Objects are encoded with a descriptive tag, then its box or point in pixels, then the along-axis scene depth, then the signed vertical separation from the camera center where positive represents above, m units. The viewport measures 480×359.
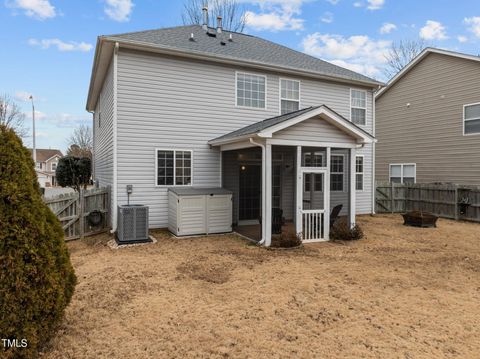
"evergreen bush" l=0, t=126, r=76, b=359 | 2.60 -0.74
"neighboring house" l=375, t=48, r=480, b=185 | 12.42 +2.44
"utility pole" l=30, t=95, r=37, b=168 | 24.10 +4.34
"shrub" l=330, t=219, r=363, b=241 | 8.08 -1.47
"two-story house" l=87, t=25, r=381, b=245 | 7.89 +1.58
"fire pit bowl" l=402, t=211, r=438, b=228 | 10.12 -1.41
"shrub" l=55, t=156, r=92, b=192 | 16.83 +0.27
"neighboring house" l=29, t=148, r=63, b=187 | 56.46 +3.07
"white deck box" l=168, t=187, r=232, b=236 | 8.17 -0.93
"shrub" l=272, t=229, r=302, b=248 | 7.21 -1.49
